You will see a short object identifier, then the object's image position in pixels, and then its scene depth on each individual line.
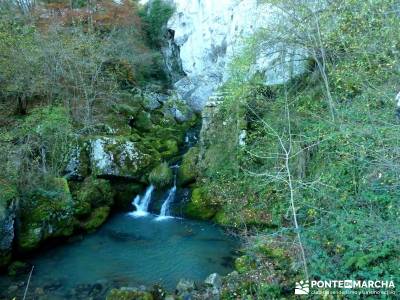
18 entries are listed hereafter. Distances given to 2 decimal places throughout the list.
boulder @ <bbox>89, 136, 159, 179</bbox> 12.02
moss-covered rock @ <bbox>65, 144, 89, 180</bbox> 11.58
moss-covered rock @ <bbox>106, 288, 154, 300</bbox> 6.70
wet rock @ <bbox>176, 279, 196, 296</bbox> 7.01
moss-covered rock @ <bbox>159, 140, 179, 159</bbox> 13.85
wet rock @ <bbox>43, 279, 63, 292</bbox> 7.81
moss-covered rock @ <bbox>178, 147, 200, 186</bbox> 12.12
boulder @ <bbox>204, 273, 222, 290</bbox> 7.01
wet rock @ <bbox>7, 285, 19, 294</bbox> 7.72
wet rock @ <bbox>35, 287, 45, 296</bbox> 7.61
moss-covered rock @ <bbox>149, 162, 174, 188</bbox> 12.26
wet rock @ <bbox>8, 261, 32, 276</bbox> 8.41
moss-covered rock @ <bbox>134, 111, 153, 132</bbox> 15.21
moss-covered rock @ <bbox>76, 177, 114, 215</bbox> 10.76
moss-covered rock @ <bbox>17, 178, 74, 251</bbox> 9.31
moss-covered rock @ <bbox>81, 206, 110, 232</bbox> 10.54
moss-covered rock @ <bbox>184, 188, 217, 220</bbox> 11.00
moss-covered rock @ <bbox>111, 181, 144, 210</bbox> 12.10
